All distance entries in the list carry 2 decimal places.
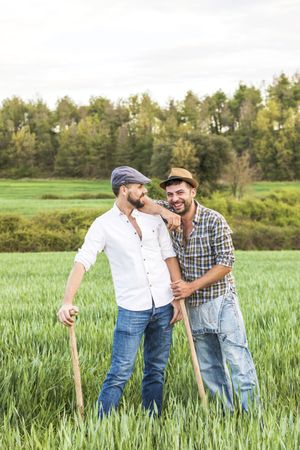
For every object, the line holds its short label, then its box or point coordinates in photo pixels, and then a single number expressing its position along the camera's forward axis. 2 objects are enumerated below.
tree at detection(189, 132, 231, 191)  49.69
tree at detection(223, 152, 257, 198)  49.41
